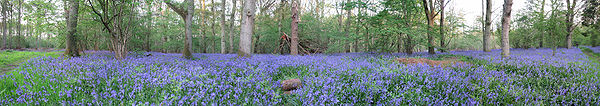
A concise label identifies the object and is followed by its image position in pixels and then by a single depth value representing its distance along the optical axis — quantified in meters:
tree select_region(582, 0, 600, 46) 19.84
